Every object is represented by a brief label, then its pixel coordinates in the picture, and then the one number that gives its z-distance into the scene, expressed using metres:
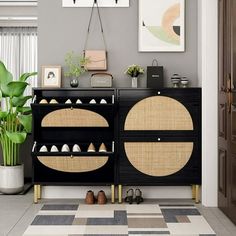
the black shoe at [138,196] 4.84
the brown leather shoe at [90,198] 4.82
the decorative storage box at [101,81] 4.96
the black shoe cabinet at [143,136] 4.81
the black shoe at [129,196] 4.86
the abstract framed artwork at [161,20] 5.05
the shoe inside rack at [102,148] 4.81
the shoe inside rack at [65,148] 4.82
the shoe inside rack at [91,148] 4.82
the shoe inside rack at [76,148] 4.81
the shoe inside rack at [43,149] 4.82
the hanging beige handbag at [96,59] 5.05
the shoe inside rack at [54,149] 4.82
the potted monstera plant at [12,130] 5.11
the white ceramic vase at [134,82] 4.99
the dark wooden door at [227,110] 4.08
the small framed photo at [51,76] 5.03
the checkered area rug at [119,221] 3.77
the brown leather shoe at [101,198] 4.80
